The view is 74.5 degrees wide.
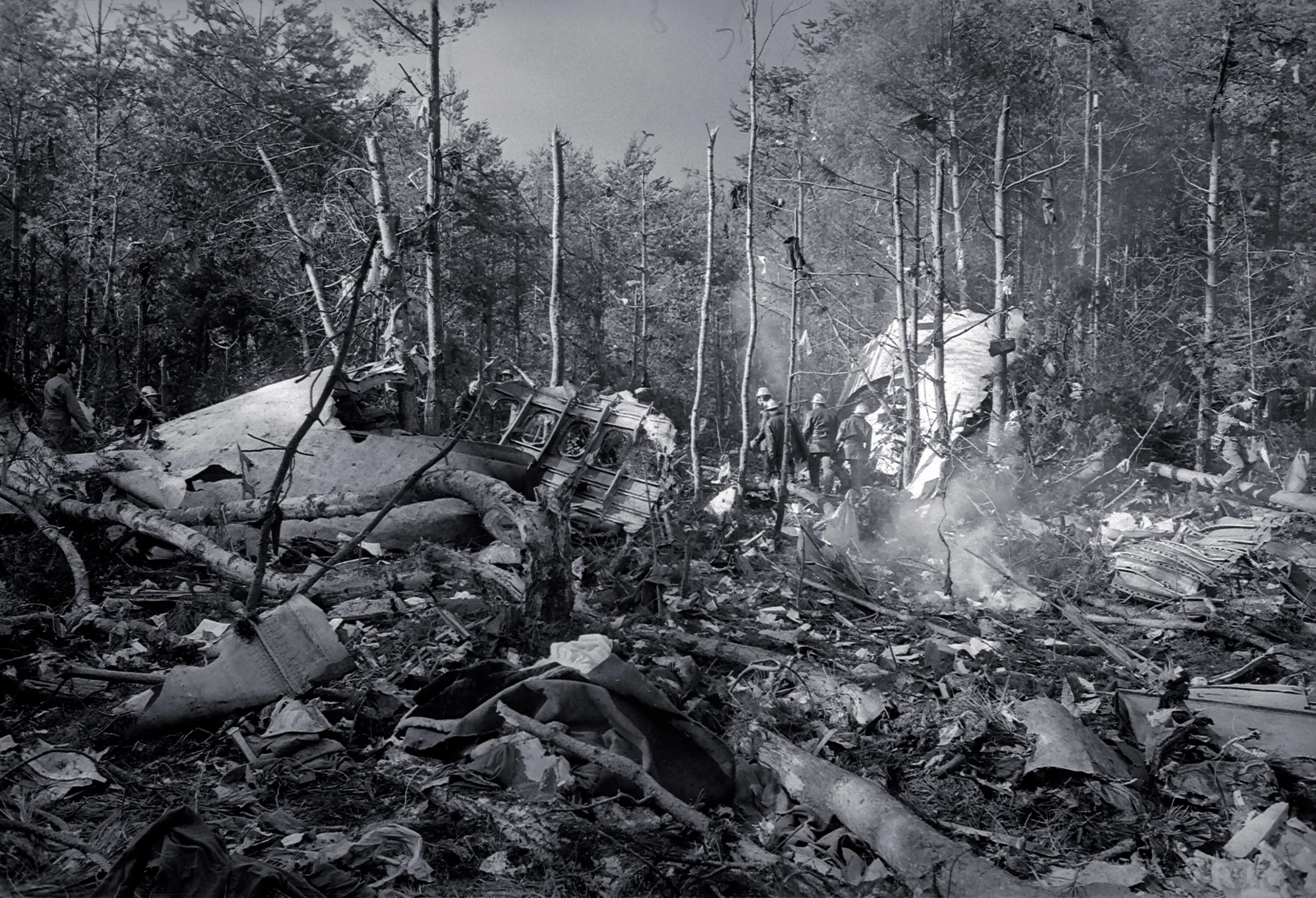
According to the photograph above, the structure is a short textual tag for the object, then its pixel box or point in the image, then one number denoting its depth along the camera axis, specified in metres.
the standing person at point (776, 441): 13.18
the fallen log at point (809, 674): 4.99
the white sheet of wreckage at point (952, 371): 14.41
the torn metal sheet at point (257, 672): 4.19
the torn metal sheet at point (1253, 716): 4.24
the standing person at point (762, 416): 13.53
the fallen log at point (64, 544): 6.07
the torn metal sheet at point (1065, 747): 4.03
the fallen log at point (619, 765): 3.55
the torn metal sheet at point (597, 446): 9.71
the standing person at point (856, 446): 14.05
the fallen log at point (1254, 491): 10.20
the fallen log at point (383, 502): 6.46
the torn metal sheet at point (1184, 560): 7.64
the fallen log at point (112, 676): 4.37
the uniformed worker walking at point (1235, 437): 12.13
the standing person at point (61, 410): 10.99
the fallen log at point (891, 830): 3.12
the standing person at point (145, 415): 12.11
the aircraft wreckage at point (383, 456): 8.25
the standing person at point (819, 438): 13.52
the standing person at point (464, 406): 12.33
